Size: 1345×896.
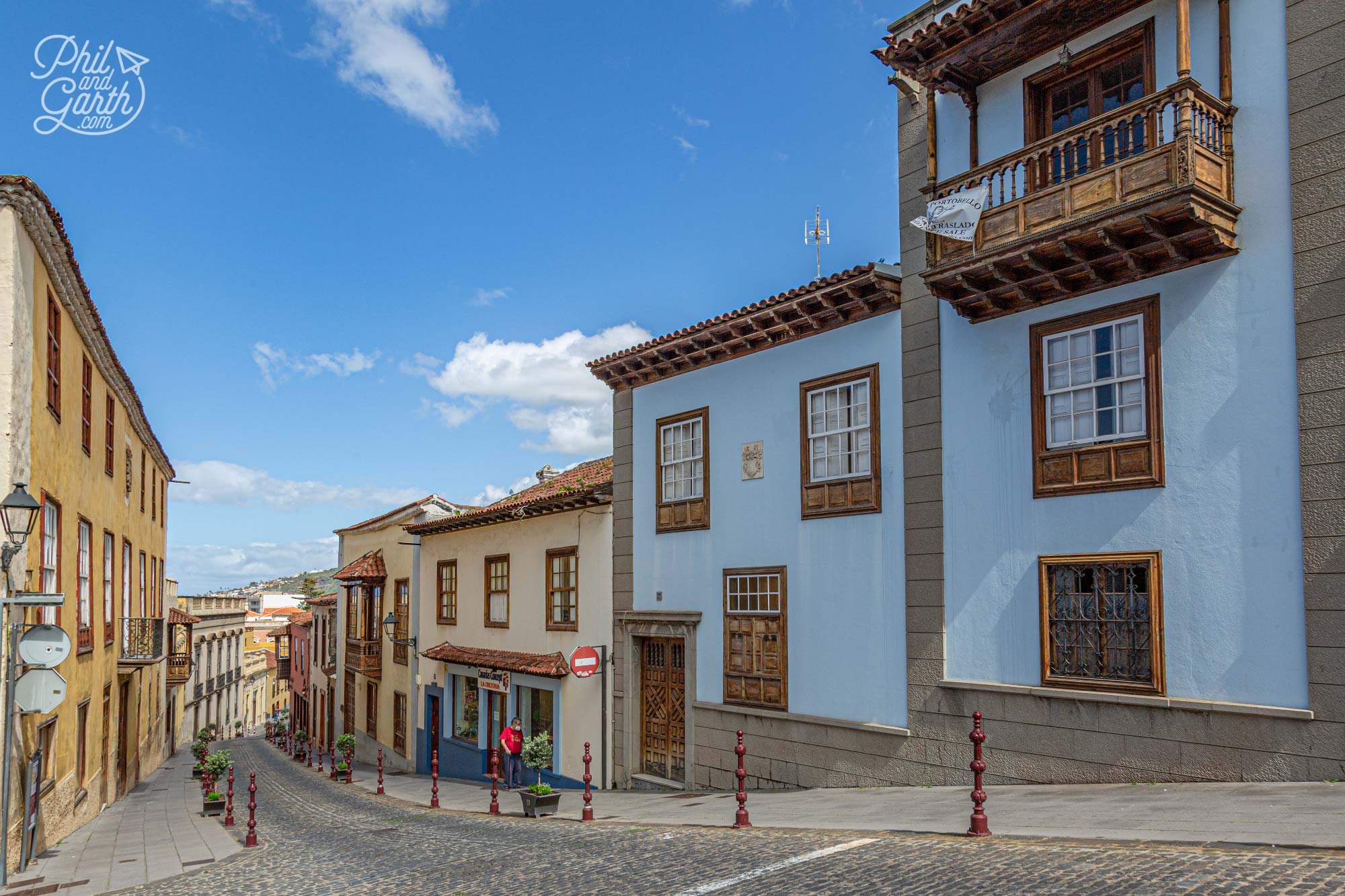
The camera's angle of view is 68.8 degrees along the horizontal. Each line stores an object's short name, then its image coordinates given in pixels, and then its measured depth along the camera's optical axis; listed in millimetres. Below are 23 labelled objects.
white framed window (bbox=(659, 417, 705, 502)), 17891
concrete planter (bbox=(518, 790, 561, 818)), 15828
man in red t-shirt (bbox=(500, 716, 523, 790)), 19781
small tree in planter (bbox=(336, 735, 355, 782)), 29484
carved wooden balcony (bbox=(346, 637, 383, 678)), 32438
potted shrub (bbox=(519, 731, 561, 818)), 15828
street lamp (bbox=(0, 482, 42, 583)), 10734
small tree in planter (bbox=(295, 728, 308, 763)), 39594
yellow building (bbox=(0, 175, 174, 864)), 12508
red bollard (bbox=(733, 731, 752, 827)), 11062
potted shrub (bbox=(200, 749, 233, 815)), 21922
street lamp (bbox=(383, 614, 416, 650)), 29391
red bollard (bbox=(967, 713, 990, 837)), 8523
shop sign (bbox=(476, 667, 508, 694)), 22750
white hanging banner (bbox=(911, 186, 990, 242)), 12016
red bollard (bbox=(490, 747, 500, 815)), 16094
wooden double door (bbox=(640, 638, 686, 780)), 17766
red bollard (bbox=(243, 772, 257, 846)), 14609
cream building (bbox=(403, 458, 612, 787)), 20094
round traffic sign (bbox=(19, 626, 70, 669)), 11117
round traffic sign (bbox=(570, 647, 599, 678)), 18531
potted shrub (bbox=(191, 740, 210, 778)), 25333
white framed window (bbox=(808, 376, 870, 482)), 14625
